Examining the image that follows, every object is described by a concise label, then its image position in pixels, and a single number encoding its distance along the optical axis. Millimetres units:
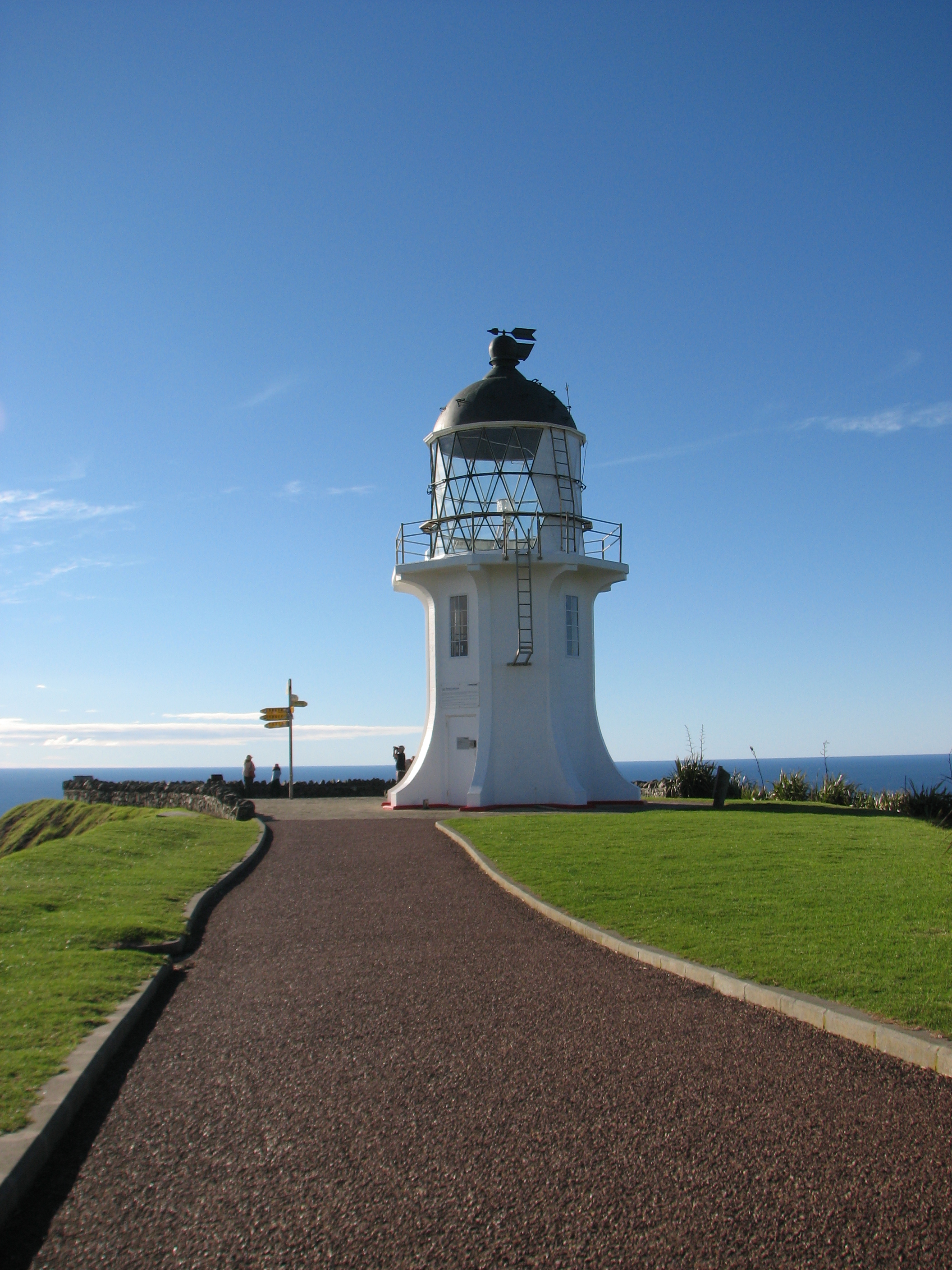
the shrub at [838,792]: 26391
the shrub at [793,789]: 28047
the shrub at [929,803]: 22203
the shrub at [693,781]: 29141
